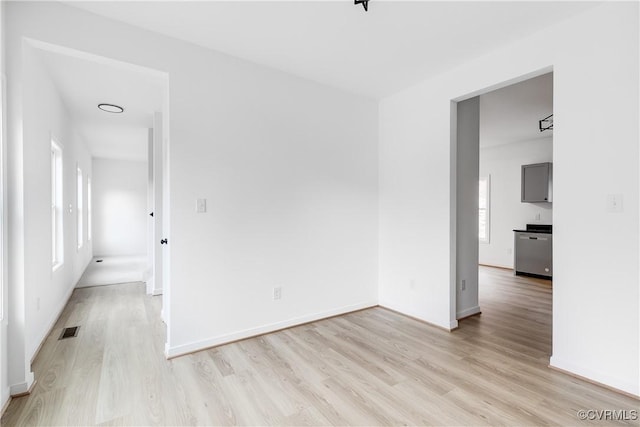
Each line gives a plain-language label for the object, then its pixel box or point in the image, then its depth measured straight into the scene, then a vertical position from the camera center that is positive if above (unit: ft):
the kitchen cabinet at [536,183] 19.25 +1.68
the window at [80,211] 18.54 +0.01
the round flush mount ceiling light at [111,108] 13.43 +4.47
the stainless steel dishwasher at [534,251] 18.15 -2.42
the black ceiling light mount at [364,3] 6.89 +4.56
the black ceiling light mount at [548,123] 15.37 +4.51
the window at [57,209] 12.42 +0.09
